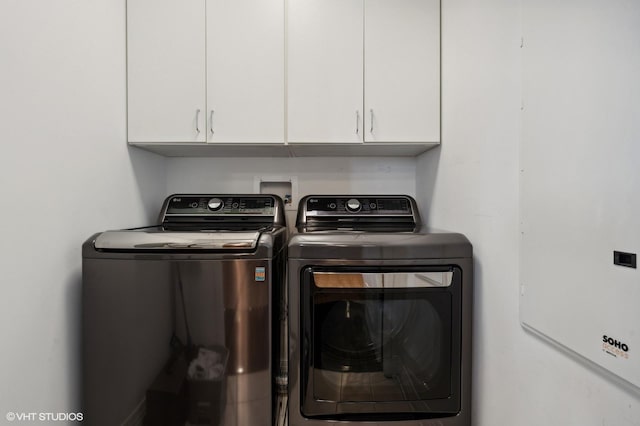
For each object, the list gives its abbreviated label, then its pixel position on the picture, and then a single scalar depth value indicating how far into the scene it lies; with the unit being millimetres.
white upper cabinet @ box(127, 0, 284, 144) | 1213
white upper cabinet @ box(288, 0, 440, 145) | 1222
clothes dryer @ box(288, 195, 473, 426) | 954
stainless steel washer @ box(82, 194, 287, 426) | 917
